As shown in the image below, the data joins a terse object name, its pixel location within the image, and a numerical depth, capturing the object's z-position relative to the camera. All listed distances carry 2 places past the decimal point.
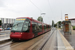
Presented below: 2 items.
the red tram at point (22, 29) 6.38
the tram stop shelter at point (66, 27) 17.08
